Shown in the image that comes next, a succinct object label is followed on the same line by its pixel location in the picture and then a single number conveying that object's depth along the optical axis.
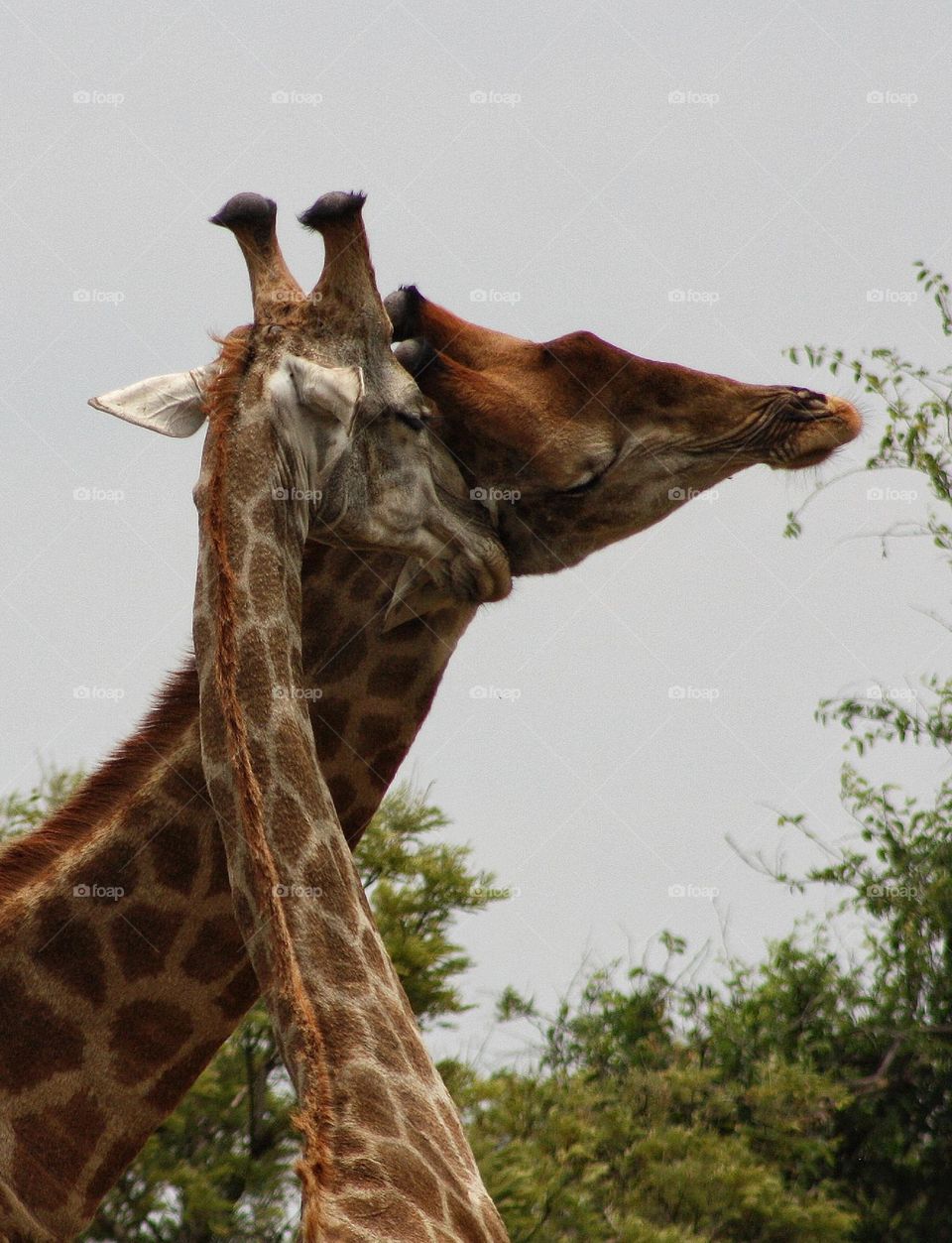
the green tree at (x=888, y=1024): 22.16
